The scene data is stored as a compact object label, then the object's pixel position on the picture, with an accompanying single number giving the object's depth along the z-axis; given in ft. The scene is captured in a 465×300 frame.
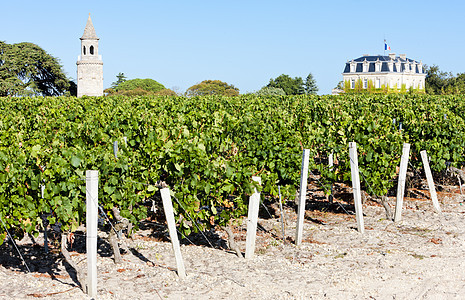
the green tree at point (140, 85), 294.25
